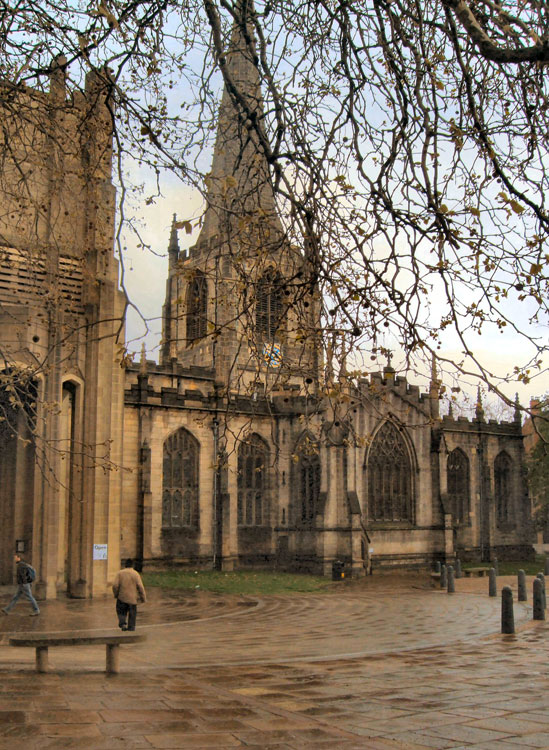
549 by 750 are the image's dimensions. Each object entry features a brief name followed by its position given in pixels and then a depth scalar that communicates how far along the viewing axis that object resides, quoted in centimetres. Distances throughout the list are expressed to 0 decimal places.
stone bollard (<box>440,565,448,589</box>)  2709
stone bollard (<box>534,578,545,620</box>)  1752
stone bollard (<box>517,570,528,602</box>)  2202
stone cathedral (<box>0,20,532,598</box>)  880
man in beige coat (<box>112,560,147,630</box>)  1477
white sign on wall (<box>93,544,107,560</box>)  2378
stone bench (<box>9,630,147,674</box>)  952
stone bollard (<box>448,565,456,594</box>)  2586
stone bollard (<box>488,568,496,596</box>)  2350
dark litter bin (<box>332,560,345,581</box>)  3266
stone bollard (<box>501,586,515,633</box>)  1517
